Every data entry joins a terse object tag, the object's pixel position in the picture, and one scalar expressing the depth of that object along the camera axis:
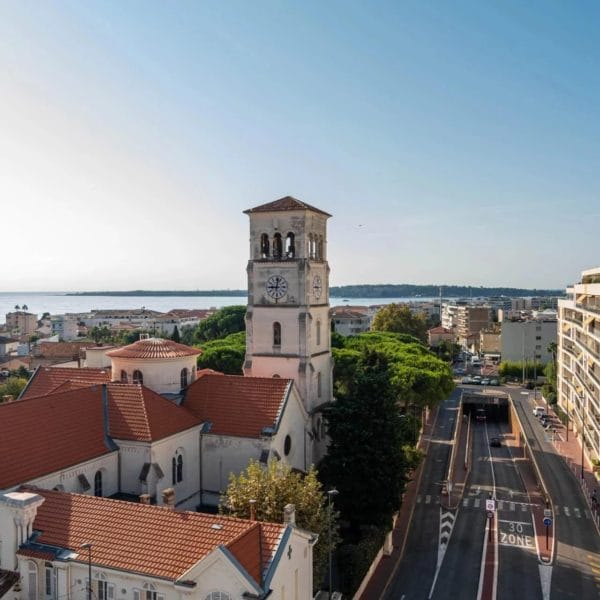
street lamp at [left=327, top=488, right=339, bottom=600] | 27.53
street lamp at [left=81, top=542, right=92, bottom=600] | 22.38
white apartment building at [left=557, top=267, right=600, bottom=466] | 62.16
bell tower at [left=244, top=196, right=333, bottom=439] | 43.09
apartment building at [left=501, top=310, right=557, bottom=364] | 121.81
